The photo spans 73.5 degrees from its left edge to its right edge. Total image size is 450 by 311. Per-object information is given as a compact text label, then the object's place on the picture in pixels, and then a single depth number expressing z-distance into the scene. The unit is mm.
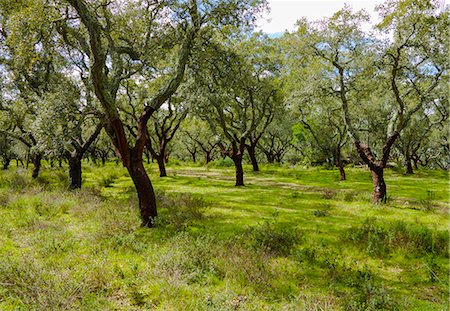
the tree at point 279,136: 41019
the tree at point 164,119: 29859
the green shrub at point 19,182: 18484
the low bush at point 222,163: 44656
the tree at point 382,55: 13859
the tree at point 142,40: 10334
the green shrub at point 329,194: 17922
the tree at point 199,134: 51738
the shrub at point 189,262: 6991
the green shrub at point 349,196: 16892
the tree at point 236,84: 14673
